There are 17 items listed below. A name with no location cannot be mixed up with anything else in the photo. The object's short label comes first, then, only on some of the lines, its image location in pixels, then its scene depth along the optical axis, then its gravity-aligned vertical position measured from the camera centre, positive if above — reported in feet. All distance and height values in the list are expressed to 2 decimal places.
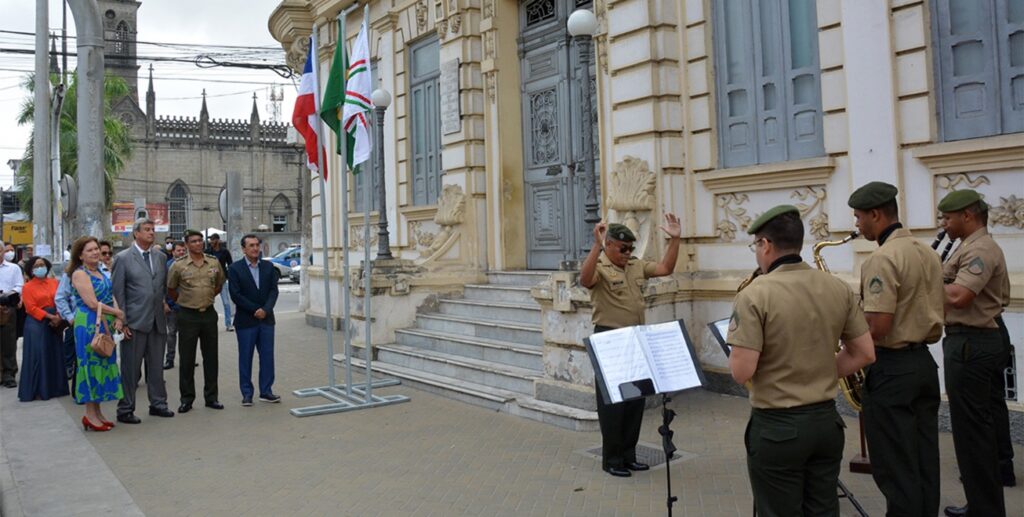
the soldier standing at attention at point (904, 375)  13.69 -2.05
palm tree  114.21 +22.87
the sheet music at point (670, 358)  14.39 -1.68
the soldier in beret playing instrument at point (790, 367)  10.91 -1.45
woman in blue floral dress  25.79 -1.46
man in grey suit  27.30 -0.89
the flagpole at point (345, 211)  29.32 +2.60
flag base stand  28.35 -4.57
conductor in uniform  19.62 -0.91
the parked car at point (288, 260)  125.39 +3.55
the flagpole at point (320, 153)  30.01 +4.86
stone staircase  27.76 -3.26
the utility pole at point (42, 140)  48.32 +9.27
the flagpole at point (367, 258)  28.81 +0.77
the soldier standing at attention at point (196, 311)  28.91 -0.99
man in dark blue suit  29.32 -0.95
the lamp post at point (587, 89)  25.91 +6.10
